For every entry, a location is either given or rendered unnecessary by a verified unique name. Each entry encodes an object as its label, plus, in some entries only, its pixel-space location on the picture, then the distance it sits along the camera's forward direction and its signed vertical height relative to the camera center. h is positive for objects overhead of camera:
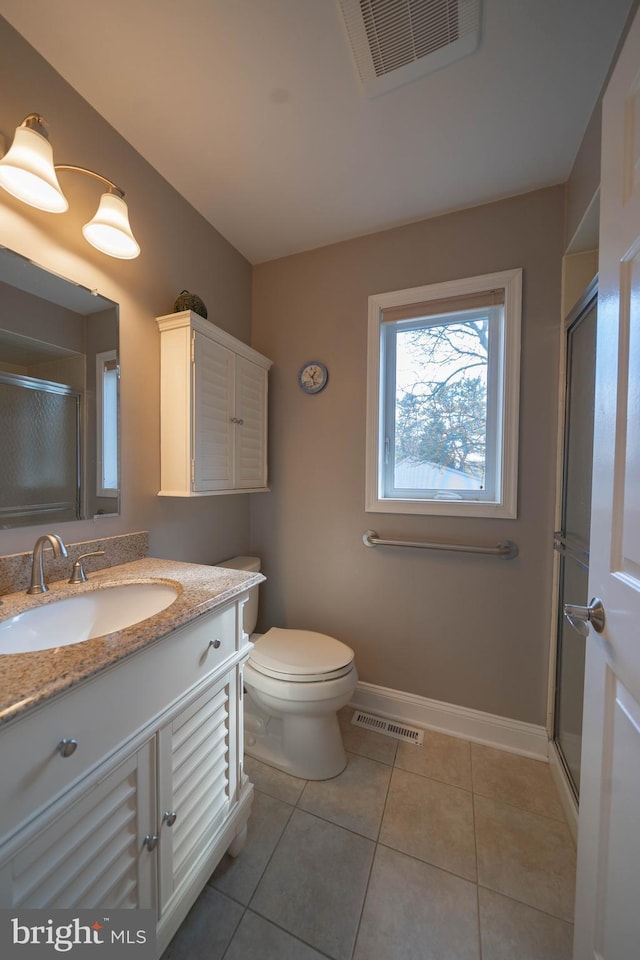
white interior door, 0.56 -0.19
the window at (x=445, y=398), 1.47 +0.35
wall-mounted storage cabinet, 1.32 +0.26
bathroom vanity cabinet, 0.52 -0.61
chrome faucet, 0.88 -0.24
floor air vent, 1.56 -1.23
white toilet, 1.29 -0.91
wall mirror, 0.93 +0.21
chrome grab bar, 1.46 -0.34
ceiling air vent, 0.87 +1.19
